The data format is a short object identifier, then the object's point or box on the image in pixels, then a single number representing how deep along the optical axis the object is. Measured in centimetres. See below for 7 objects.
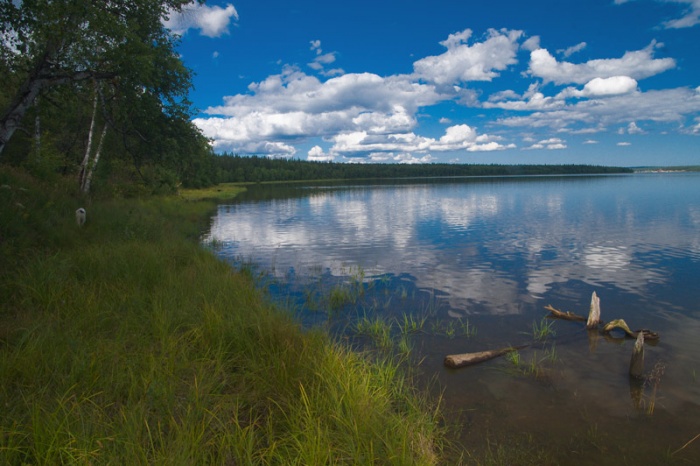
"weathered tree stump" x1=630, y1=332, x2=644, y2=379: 862
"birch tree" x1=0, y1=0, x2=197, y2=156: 1079
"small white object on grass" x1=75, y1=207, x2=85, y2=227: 1568
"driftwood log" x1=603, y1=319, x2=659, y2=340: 1095
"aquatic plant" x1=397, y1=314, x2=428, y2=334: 1149
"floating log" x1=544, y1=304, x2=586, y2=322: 1232
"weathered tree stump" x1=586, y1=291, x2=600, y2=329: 1151
